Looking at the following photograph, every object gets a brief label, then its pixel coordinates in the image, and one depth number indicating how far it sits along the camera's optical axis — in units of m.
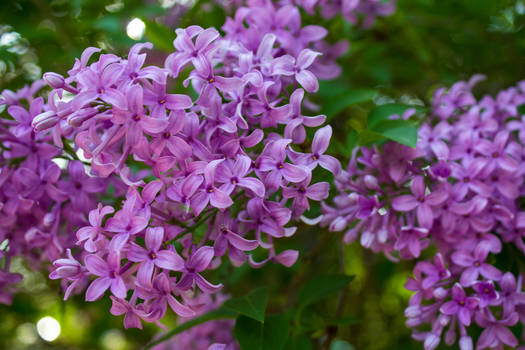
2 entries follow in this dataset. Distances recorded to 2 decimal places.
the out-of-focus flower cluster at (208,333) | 0.55
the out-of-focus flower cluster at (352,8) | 0.50
